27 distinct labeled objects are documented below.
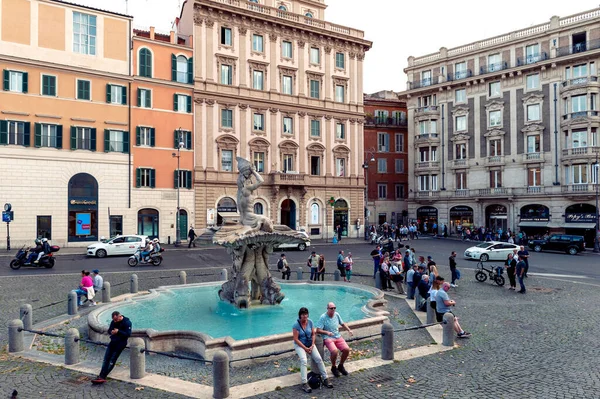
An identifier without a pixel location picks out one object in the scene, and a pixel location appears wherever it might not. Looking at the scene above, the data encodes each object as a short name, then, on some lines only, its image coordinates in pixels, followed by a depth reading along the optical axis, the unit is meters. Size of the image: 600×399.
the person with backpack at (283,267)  20.55
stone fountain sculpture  14.28
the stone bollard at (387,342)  9.87
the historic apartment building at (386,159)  57.97
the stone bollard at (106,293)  15.84
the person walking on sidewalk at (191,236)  37.29
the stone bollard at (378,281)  18.87
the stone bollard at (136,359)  8.84
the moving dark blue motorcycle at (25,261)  23.97
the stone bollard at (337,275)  19.92
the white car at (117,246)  30.12
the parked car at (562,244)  34.72
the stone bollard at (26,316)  11.96
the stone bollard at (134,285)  17.48
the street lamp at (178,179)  38.52
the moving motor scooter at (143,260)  25.80
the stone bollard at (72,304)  14.16
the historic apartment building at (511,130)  43.62
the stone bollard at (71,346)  9.68
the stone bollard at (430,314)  12.65
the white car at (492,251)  30.00
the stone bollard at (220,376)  7.91
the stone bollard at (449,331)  10.92
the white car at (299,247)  35.43
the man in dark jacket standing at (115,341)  8.74
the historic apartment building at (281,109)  42.09
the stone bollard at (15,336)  10.44
